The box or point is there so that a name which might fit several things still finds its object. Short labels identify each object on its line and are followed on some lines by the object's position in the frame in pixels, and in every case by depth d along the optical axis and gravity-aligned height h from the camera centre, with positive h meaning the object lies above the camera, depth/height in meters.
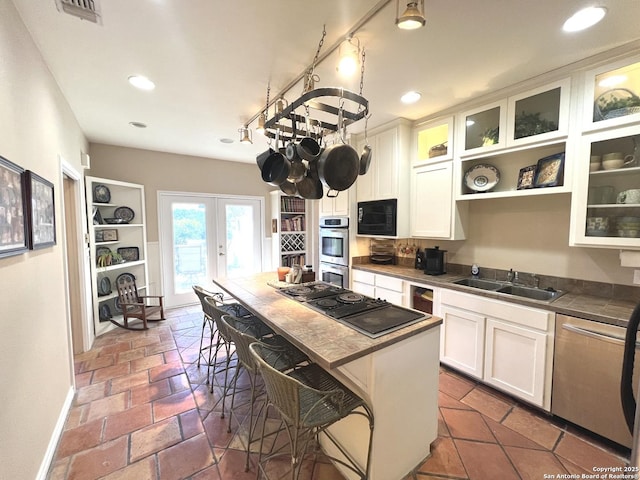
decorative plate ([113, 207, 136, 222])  3.90 +0.17
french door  4.47 -0.26
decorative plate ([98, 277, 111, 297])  3.62 -0.83
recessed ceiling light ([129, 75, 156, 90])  2.12 +1.15
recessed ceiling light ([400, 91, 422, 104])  2.43 +1.18
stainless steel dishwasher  1.68 -0.99
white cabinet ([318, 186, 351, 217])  3.59 +0.27
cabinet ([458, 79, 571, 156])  2.07 +0.90
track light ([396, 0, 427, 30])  1.14 +0.87
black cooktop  1.50 -0.55
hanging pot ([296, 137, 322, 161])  1.66 +0.48
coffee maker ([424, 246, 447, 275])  2.96 -0.39
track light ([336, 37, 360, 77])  1.58 +1.08
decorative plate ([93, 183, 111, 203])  3.63 +0.43
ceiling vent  1.39 +1.14
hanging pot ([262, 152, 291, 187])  1.78 +0.38
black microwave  3.14 +0.09
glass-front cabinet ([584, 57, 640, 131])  1.78 +0.89
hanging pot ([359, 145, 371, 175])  1.85 +0.45
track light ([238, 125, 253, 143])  2.50 +0.82
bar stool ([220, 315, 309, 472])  1.59 -0.84
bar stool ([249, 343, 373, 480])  1.20 -0.87
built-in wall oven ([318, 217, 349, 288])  3.59 -0.35
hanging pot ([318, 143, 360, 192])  1.63 +0.36
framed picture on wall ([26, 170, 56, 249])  1.51 +0.08
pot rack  1.48 +0.70
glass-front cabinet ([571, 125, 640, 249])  1.82 +0.24
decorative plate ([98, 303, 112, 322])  3.68 -1.19
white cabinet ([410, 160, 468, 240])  2.80 +0.22
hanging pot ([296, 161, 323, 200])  1.95 +0.28
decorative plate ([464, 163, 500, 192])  2.67 +0.48
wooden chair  3.58 -1.08
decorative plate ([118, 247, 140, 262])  3.91 -0.41
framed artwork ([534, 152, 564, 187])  2.14 +0.44
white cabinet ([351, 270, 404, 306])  2.99 -0.72
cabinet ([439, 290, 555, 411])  1.98 -0.96
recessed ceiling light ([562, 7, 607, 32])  1.45 +1.15
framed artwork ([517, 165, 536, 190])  2.35 +0.42
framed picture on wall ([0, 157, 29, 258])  1.22 +0.07
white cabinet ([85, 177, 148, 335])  3.44 -0.22
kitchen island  1.33 -0.81
